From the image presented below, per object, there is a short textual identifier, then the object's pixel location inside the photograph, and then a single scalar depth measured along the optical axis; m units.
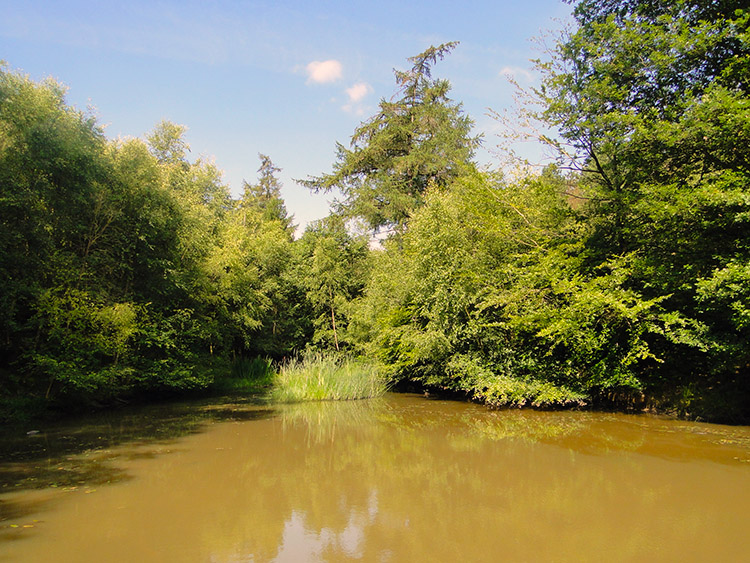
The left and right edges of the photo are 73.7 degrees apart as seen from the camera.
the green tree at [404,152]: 22.34
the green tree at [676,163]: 9.45
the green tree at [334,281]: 21.31
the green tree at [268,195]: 37.47
